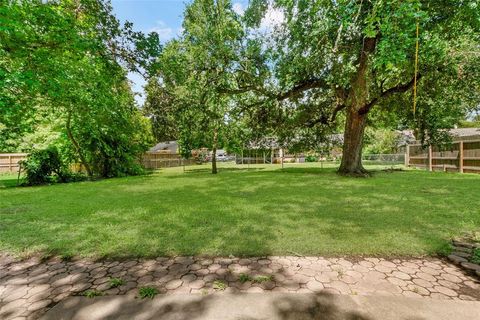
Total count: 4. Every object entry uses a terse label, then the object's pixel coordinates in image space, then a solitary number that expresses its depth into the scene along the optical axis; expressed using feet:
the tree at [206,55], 28.89
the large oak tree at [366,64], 15.51
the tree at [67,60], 15.88
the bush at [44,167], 32.60
